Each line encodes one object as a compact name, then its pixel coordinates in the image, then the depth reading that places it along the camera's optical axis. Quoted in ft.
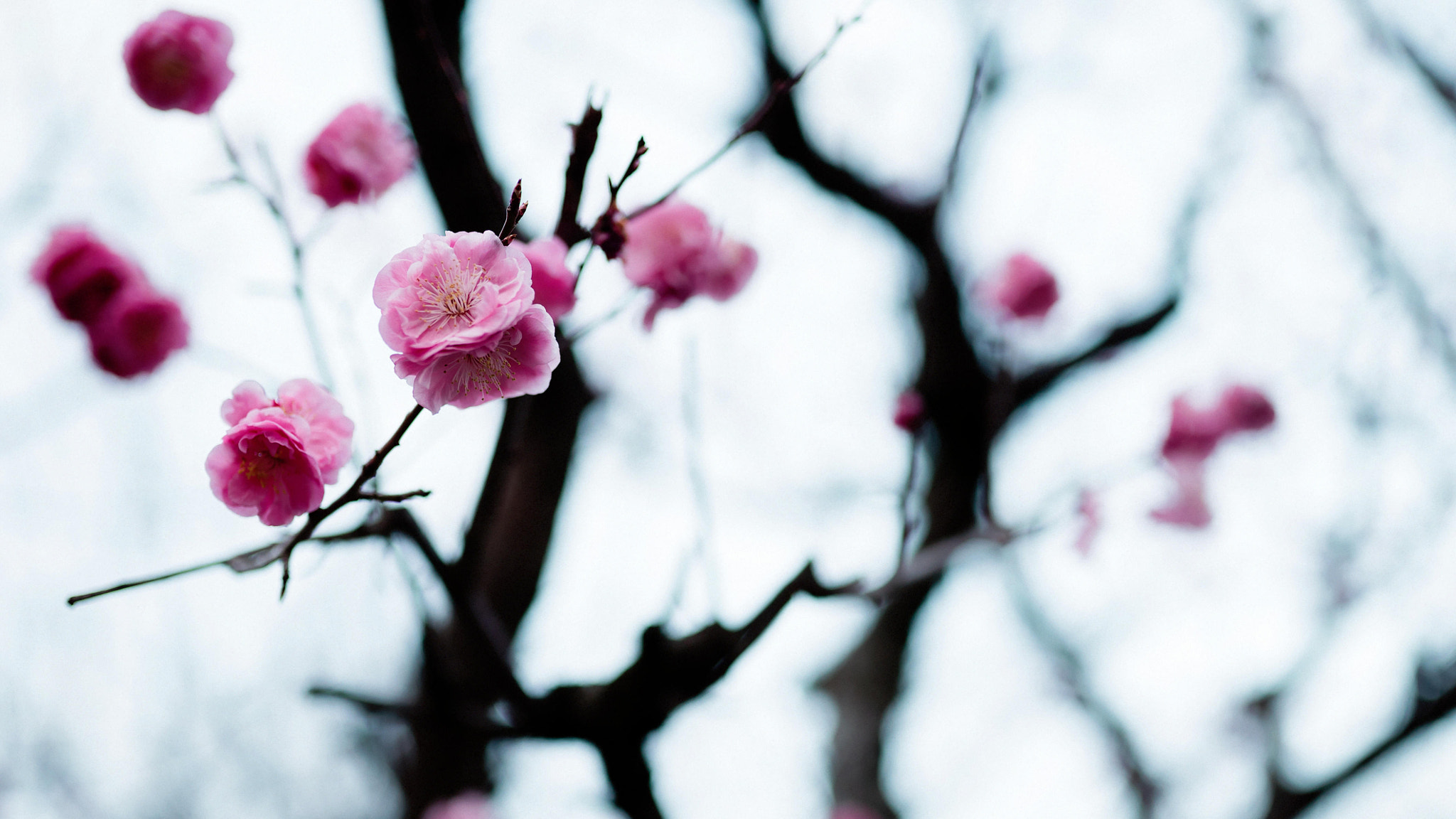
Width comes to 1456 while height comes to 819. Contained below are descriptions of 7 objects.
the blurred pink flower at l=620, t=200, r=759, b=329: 3.18
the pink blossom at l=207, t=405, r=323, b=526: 3.00
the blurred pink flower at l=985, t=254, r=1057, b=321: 3.54
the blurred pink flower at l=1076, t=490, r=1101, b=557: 3.40
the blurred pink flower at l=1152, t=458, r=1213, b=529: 3.45
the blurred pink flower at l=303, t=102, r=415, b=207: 3.24
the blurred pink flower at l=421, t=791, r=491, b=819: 3.65
